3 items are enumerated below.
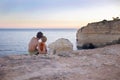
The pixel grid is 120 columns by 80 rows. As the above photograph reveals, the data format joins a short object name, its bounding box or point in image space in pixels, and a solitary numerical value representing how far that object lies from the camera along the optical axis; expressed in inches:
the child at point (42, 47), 153.9
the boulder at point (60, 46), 218.6
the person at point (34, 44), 156.2
